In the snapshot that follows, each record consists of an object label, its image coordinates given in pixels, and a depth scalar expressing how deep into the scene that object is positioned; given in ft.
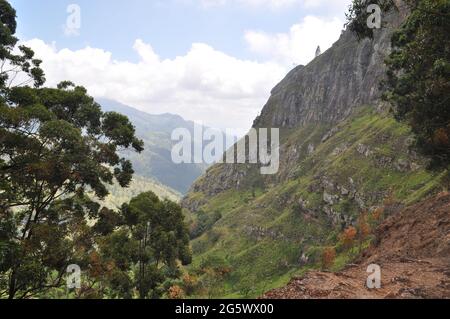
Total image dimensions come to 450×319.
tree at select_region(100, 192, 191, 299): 124.98
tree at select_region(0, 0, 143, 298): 72.79
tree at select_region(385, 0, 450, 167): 81.56
